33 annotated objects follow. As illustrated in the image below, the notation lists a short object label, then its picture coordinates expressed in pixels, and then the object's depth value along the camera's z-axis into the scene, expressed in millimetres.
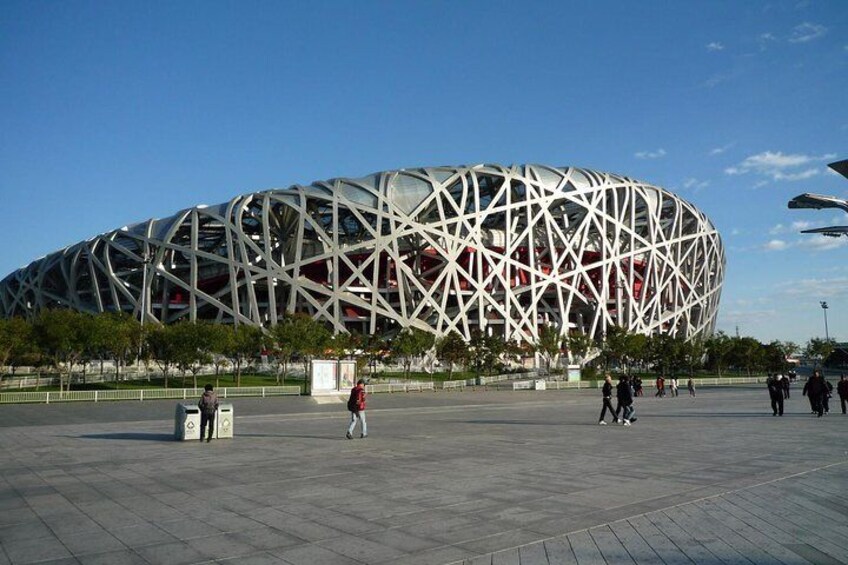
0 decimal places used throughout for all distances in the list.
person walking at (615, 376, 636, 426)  18114
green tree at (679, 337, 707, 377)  60888
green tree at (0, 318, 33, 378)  34156
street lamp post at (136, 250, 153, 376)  51909
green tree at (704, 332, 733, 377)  67875
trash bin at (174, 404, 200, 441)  14086
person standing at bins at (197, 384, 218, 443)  14031
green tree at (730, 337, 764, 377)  68188
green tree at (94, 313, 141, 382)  36750
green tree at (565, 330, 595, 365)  58625
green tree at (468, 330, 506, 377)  51969
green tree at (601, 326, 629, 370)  57219
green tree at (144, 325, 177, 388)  38112
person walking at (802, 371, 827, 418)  20359
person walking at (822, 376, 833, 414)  20516
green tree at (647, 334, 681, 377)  59188
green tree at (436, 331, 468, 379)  52344
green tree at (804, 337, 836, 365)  89812
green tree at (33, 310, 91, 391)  35000
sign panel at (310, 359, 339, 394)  27812
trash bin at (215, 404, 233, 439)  14711
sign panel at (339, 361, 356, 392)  28562
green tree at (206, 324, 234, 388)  38531
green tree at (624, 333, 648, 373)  57469
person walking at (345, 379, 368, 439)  14273
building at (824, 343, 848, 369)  109050
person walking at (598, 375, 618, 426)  18156
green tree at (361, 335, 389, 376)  50812
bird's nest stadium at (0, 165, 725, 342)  58031
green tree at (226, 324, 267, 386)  42644
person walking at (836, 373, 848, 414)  21672
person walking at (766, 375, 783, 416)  20922
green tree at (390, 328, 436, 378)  49519
